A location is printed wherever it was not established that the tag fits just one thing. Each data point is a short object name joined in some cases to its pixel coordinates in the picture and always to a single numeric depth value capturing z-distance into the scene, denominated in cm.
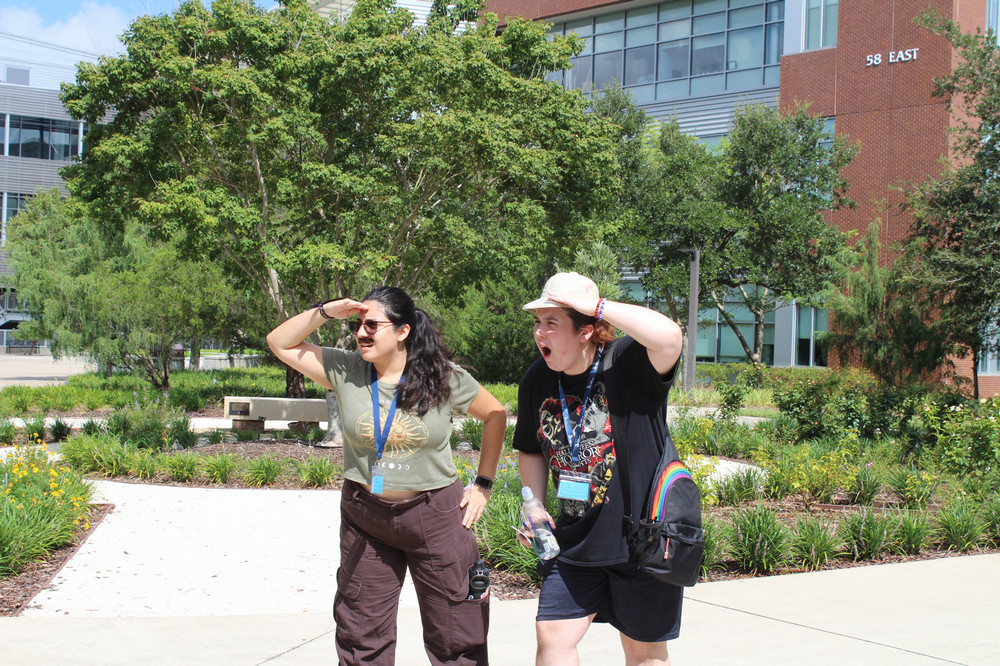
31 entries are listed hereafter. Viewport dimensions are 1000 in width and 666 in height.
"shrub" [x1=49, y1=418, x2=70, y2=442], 1345
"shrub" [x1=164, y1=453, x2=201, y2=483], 981
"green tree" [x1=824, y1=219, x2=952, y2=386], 2052
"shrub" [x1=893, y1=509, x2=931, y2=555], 667
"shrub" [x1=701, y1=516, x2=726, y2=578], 603
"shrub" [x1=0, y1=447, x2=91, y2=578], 585
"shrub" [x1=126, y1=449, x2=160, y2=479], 996
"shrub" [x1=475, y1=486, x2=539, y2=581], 583
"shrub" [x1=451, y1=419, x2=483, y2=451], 1342
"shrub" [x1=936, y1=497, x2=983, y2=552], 690
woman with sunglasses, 329
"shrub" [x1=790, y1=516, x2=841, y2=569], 626
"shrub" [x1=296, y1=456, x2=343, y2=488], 962
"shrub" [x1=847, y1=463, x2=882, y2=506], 841
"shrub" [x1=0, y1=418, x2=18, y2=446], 1327
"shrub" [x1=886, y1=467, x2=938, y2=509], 816
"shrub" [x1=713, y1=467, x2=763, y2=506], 834
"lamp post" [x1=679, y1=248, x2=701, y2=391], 2369
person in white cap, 289
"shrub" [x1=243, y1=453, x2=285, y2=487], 970
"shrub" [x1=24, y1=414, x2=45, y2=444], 1287
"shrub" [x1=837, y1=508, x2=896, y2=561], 654
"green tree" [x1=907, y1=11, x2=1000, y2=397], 1800
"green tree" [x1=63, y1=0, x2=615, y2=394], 1135
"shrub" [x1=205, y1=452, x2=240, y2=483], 980
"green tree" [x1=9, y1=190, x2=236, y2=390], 2014
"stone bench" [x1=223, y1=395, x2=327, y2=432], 1529
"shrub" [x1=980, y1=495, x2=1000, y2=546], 712
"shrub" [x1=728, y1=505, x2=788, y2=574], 613
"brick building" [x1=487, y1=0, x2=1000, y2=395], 2950
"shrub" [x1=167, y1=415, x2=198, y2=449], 1240
